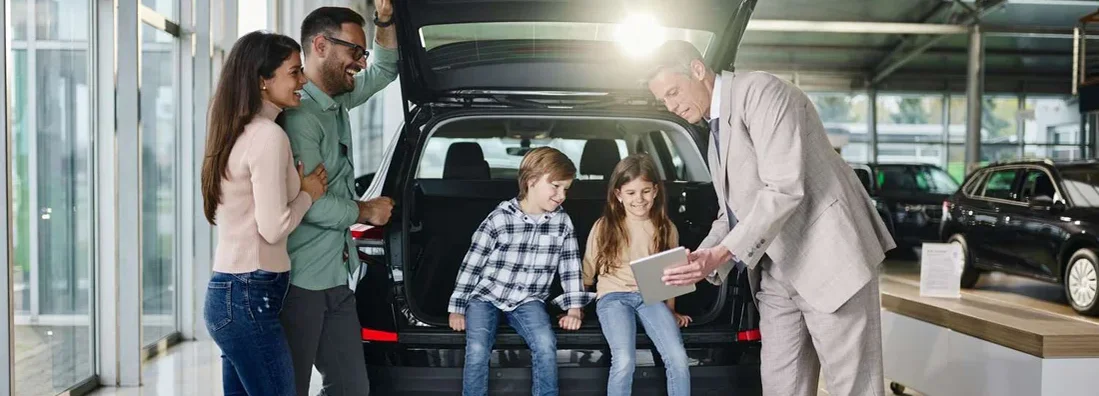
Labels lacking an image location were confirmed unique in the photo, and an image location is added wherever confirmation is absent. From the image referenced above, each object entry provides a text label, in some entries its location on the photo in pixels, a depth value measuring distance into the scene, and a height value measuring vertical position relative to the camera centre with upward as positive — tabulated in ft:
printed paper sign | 12.74 -1.16
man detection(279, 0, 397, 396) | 7.04 -0.29
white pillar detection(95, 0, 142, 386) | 13.15 -0.14
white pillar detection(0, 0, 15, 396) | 9.73 -0.74
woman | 6.27 -0.14
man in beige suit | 7.20 -0.33
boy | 8.58 -0.70
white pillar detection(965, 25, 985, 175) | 43.91 +4.29
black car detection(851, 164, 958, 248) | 31.48 -0.83
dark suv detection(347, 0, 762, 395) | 8.22 +0.01
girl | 8.45 -0.58
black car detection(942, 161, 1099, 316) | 19.17 -0.84
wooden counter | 9.57 -1.54
